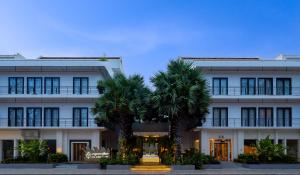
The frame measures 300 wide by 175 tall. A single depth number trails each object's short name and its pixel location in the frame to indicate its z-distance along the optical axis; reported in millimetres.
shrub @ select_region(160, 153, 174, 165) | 17825
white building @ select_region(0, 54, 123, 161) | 20709
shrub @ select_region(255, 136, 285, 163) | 18285
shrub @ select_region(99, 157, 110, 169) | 17717
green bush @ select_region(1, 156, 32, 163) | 18328
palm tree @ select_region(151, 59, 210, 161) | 17303
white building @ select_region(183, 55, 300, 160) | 21232
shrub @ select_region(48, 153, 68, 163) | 18934
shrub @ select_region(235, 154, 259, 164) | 18303
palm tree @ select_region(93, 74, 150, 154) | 17771
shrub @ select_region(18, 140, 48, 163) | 18429
